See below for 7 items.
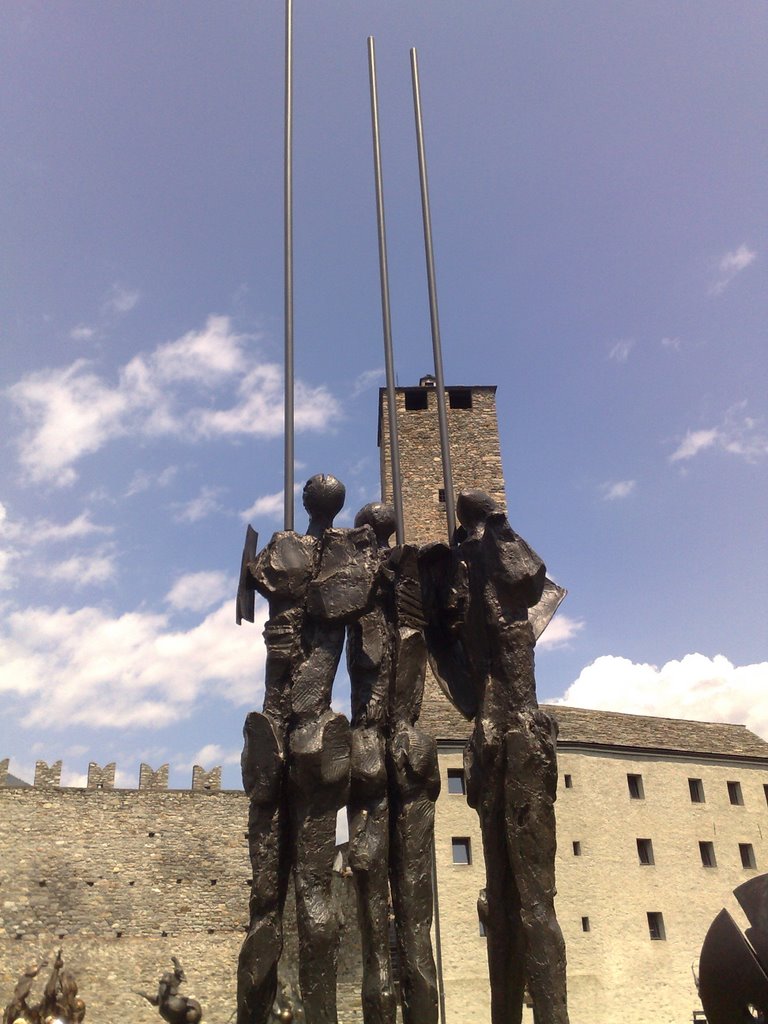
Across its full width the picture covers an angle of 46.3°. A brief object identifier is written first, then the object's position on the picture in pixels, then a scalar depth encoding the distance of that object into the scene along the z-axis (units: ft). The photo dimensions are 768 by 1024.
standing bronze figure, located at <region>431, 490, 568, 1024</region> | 17.04
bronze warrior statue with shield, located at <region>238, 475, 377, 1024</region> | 16.70
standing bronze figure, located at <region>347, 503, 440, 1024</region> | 16.93
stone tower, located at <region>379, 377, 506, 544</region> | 112.06
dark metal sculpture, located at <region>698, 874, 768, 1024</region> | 19.21
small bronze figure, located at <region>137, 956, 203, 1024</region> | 34.19
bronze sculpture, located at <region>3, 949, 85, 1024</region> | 50.31
